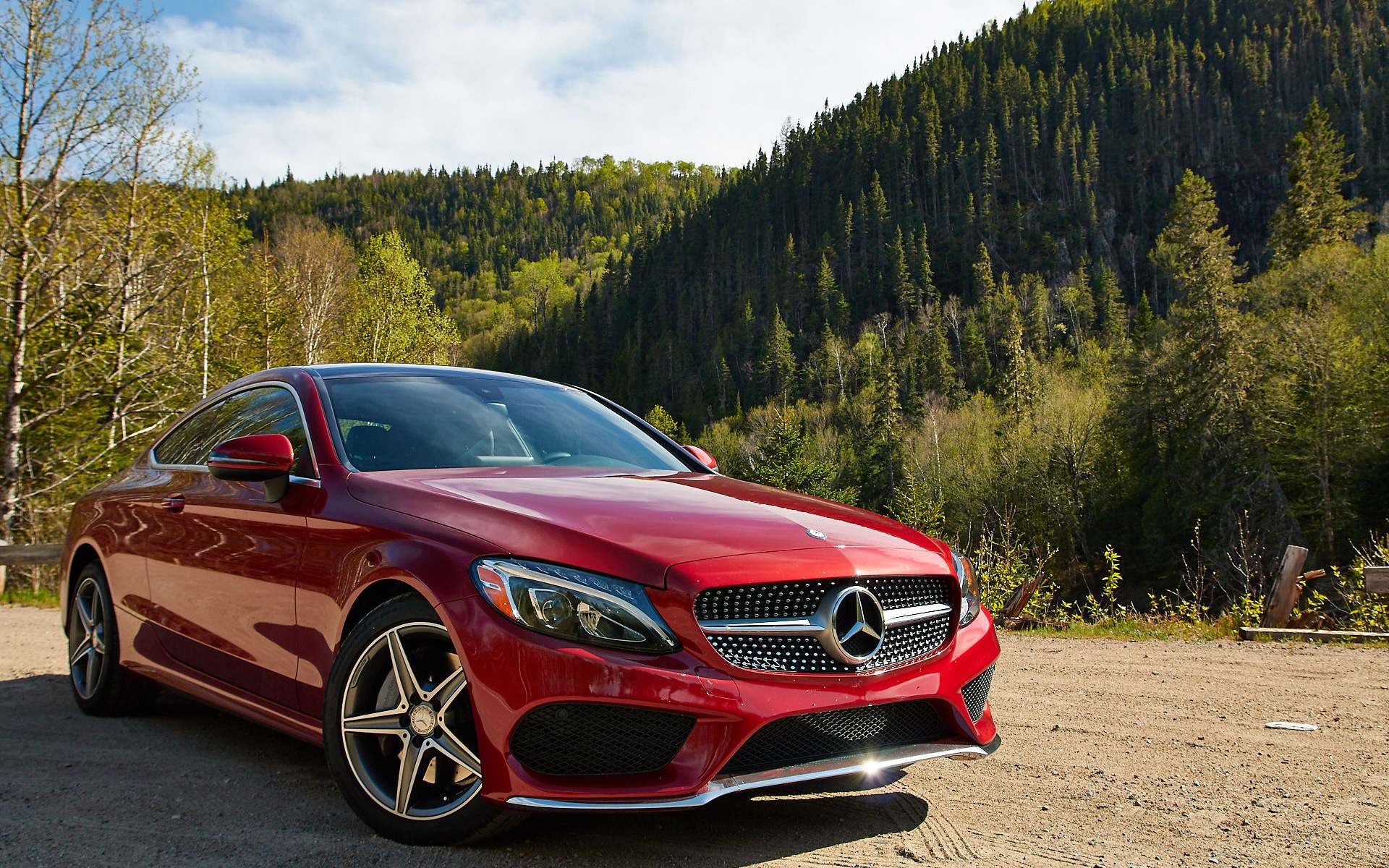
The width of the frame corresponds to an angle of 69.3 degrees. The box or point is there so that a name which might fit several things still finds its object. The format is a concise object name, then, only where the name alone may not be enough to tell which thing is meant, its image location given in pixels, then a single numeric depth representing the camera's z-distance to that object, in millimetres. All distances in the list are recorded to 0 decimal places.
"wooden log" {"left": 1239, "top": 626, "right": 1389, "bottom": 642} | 7707
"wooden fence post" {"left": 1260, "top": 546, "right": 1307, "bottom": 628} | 8477
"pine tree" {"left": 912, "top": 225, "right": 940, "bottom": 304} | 128125
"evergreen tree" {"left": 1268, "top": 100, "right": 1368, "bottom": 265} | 64438
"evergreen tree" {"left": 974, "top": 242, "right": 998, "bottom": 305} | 123750
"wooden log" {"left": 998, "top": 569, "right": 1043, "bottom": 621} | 10172
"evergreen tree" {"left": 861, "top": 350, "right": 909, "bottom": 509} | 80562
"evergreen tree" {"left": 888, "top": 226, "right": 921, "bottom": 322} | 128125
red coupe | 2562
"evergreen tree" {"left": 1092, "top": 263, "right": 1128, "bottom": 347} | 108888
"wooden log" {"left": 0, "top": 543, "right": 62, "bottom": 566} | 12258
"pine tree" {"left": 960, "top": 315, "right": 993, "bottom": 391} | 106938
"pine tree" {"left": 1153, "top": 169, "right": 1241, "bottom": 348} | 45031
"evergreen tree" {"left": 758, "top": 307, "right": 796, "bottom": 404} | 118438
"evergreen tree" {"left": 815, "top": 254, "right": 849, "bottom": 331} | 129750
